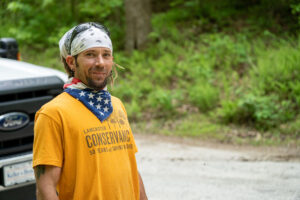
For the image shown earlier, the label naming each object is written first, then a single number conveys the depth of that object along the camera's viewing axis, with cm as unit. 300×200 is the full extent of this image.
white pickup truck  746
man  428
